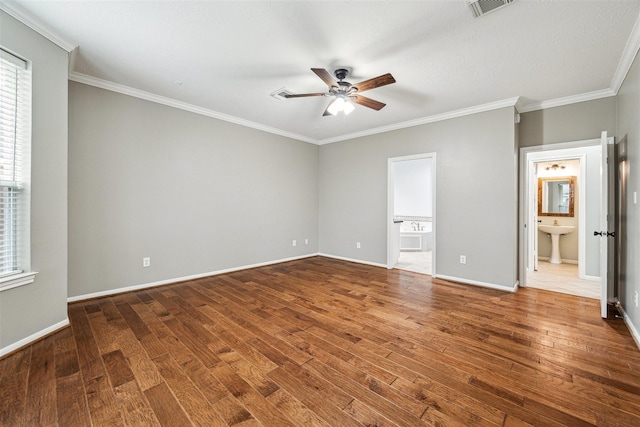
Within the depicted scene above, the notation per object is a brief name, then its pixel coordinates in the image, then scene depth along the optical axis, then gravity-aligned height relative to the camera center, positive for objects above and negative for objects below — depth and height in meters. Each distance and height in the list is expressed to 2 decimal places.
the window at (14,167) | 2.12 +0.38
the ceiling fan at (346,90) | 2.56 +1.30
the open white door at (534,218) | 4.96 -0.08
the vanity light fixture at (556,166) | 5.75 +1.03
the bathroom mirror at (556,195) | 5.64 +0.40
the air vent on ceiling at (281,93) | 3.50 +1.62
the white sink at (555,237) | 5.54 -0.49
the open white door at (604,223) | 2.83 -0.10
